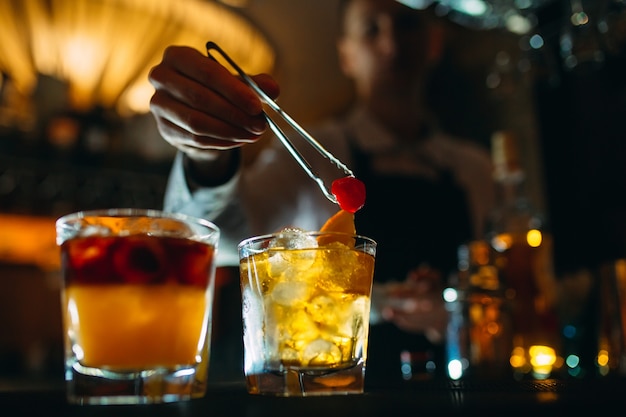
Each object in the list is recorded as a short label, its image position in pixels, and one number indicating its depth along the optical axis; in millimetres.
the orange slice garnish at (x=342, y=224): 614
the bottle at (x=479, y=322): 1159
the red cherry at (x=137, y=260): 530
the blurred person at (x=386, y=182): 975
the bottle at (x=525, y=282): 1227
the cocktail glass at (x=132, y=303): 504
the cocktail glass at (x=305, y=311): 541
